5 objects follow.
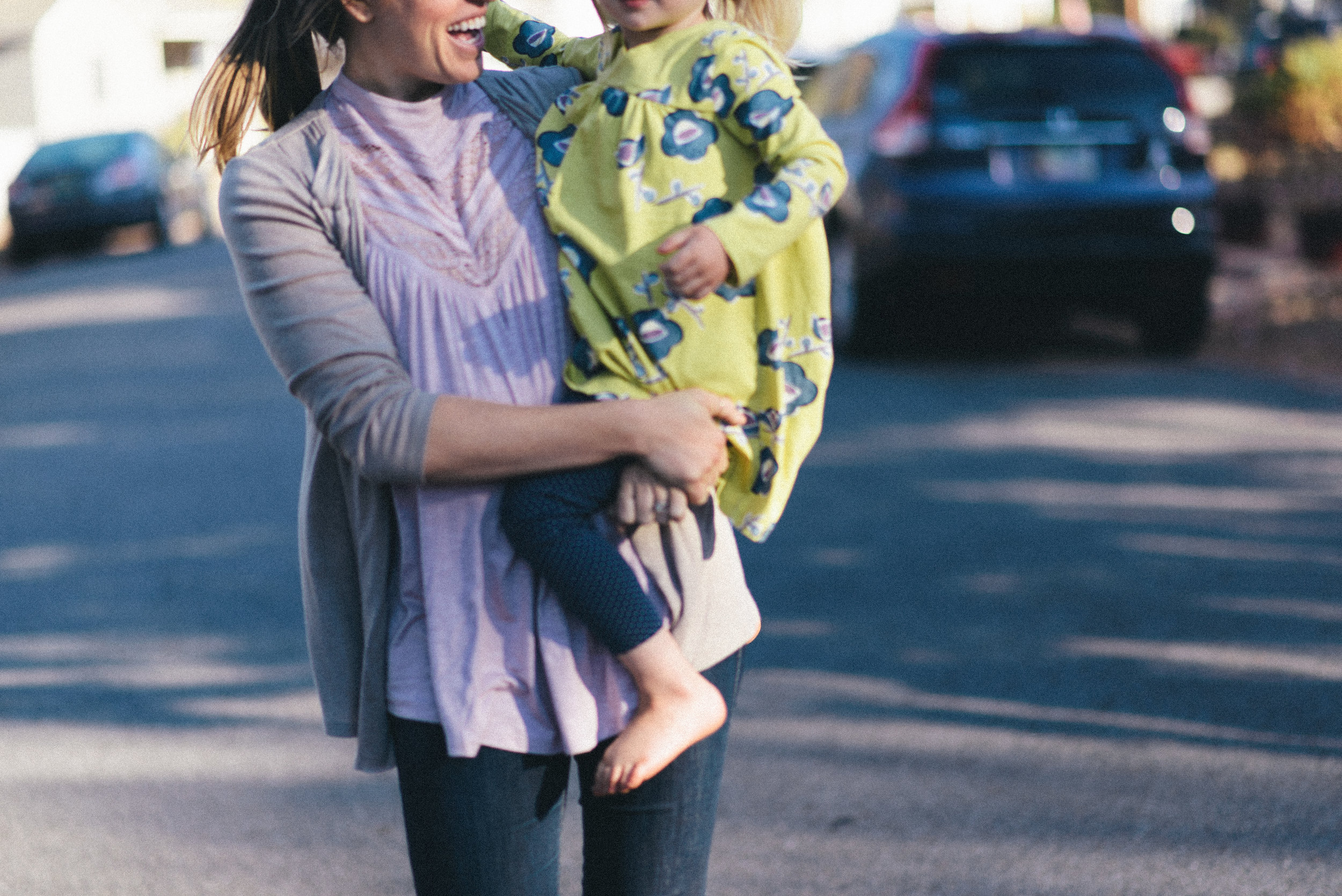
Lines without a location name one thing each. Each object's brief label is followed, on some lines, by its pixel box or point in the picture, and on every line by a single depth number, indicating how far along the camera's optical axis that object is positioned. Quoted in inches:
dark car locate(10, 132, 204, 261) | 836.0
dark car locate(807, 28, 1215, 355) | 353.1
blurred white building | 1533.0
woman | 72.7
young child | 73.4
